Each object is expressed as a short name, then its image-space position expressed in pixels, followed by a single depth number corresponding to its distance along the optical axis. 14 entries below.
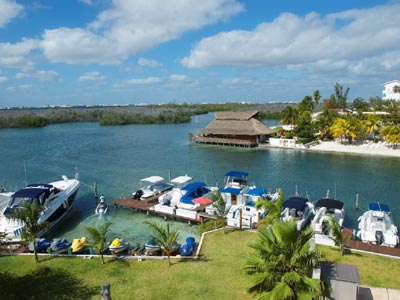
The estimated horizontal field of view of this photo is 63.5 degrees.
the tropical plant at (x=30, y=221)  13.77
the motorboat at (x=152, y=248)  15.33
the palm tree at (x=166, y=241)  13.83
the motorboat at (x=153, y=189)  25.67
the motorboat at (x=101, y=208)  23.64
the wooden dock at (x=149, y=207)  21.30
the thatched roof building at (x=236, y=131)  54.53
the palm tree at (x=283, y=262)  8.29
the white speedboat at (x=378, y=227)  17.02
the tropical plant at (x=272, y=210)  16.14
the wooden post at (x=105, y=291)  7.78
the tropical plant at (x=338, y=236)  14.72
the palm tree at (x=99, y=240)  14.12
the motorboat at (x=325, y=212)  18.78
